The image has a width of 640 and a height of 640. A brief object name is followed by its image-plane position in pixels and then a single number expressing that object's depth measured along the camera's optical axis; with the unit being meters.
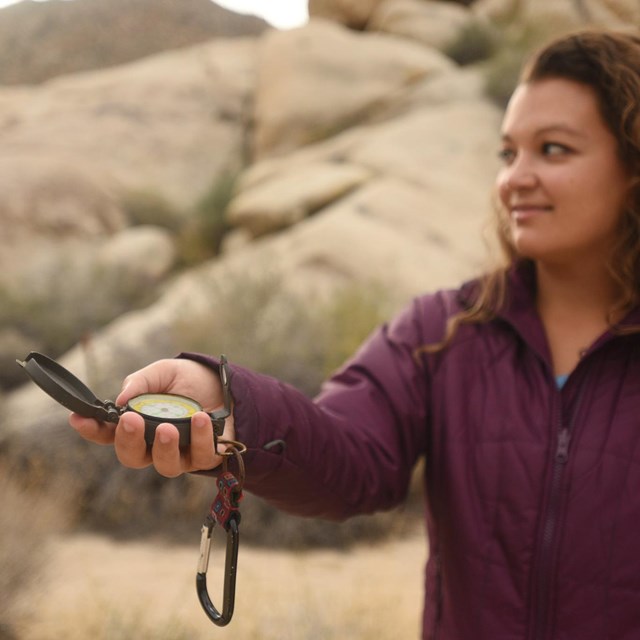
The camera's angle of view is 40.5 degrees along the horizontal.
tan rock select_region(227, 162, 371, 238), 9.52
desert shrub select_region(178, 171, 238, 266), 10.53
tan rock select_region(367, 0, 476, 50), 15.08
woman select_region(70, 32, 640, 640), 1.63
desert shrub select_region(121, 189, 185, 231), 11.95
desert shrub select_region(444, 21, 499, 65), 14.38
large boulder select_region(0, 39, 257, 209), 13.25
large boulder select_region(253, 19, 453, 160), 12.98
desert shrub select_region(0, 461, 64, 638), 3.49
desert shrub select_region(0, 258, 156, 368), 7.14
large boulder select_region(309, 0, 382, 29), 16.48
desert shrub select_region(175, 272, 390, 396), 5.39
